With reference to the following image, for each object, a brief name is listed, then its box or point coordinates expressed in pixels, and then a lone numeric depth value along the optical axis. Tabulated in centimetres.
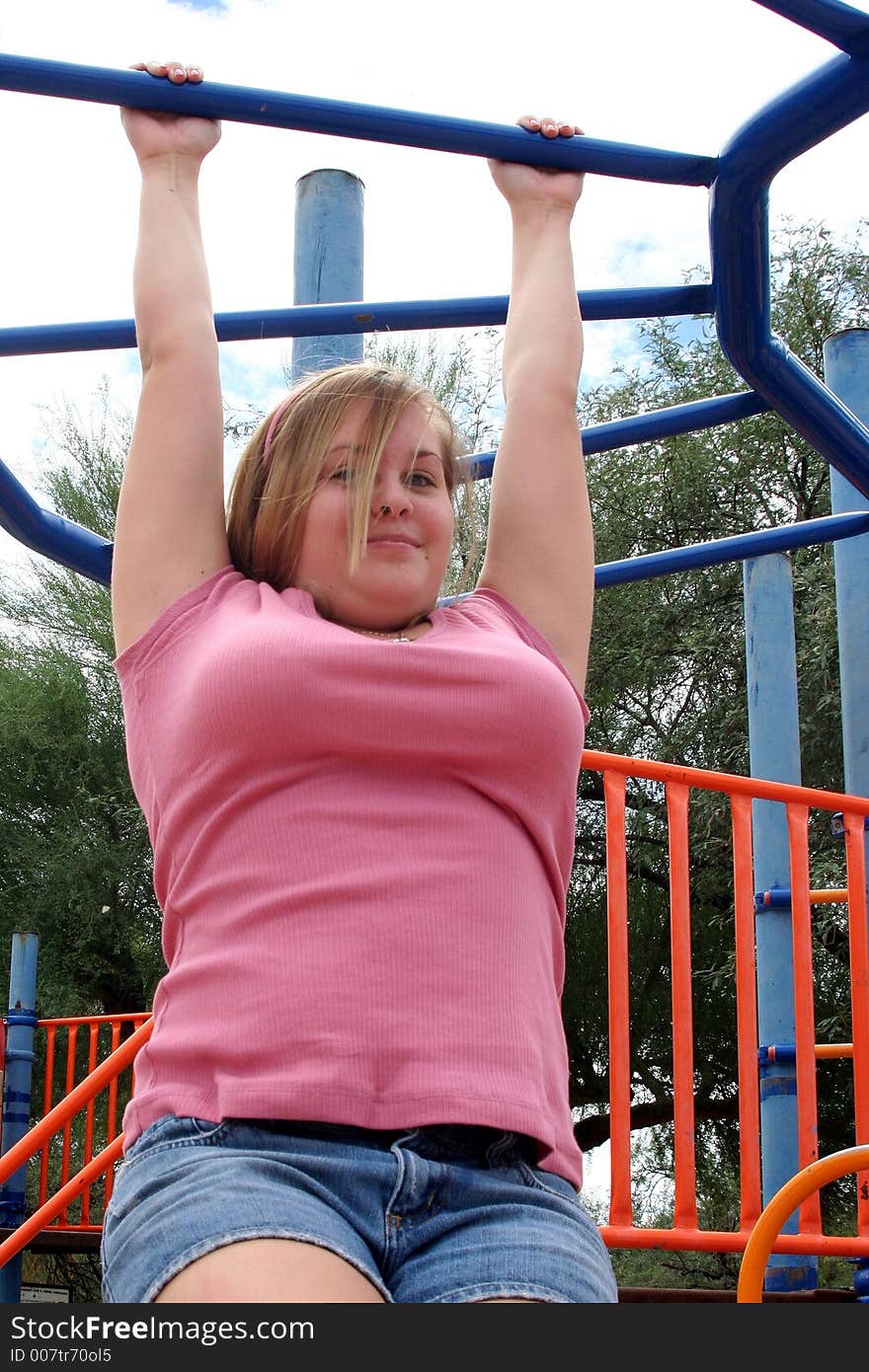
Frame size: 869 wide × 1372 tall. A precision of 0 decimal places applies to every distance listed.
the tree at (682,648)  854
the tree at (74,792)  954
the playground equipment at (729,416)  126
